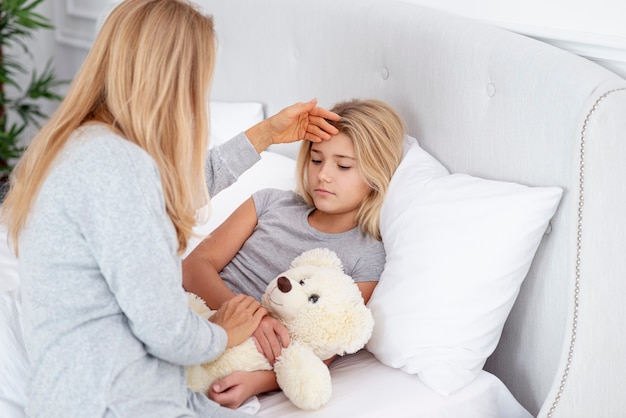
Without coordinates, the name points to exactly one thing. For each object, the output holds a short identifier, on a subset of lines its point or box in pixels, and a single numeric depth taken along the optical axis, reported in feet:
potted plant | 10.81
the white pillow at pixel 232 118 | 7.76
